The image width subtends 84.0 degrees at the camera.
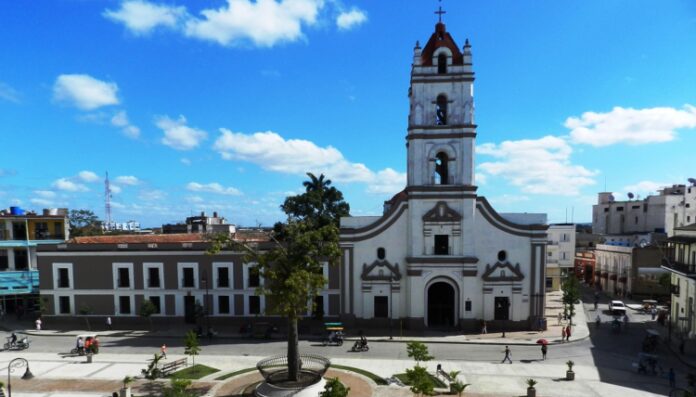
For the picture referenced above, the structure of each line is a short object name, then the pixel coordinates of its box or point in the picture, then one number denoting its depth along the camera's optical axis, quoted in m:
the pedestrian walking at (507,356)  24.64
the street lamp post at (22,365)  22.57
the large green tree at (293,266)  19.39
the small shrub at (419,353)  20.37
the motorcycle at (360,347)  27.60
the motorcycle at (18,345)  28.67
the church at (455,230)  31.89
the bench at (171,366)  22.77
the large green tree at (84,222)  63.24
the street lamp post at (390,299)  32.53
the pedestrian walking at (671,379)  20.88
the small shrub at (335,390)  14.39
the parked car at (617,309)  38.19
